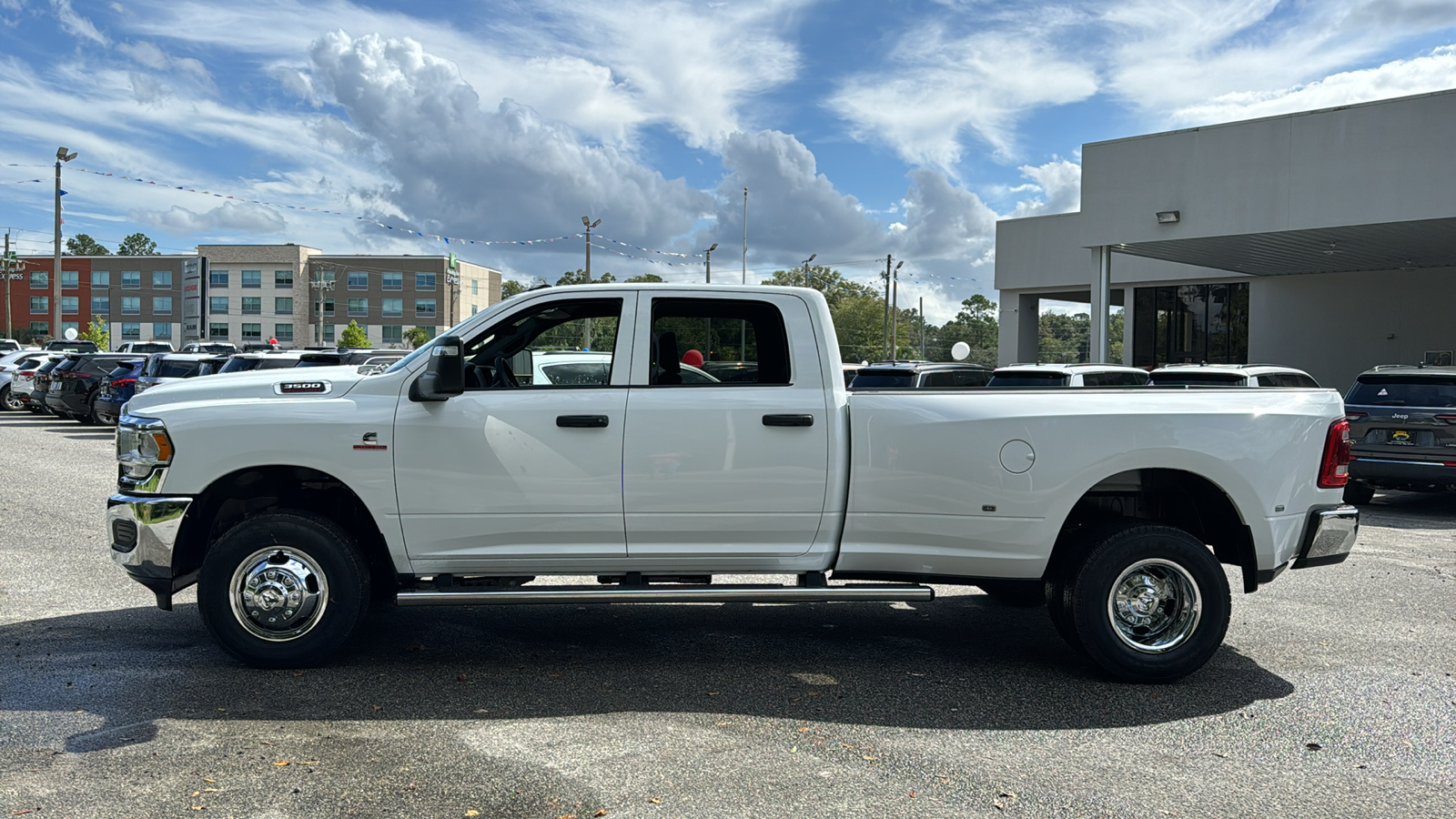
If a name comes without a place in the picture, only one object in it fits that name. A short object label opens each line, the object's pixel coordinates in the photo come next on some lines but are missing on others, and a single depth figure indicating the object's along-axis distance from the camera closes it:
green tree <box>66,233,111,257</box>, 152.88
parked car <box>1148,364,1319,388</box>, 13.02
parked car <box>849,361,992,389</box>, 14.44
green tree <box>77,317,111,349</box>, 61.84
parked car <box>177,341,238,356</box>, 48.42
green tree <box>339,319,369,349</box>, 79.68
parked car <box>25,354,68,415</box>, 26.83
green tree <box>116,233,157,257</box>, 151.25
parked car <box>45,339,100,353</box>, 47.09
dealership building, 19.75
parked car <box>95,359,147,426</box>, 23.34
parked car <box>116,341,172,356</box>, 46.59
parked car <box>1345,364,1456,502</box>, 12.21
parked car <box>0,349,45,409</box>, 31.66
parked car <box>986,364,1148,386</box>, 13.19
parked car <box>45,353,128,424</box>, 25.08
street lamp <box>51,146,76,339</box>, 40.94
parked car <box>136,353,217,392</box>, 22.48
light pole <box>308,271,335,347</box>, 88.94
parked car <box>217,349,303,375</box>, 18.45
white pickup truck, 5.64
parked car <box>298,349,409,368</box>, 17.88
